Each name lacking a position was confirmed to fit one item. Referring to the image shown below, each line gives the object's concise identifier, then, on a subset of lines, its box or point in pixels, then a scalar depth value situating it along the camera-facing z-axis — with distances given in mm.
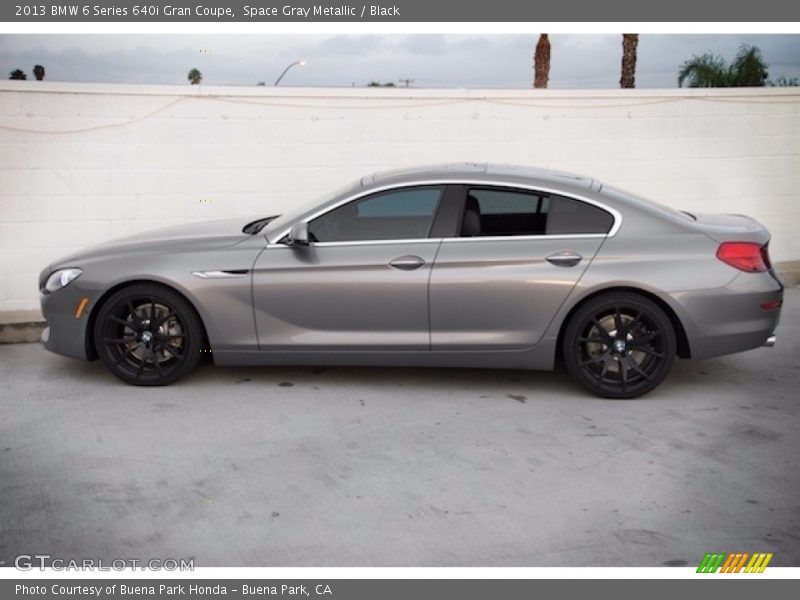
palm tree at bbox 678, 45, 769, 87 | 16188
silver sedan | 6078
